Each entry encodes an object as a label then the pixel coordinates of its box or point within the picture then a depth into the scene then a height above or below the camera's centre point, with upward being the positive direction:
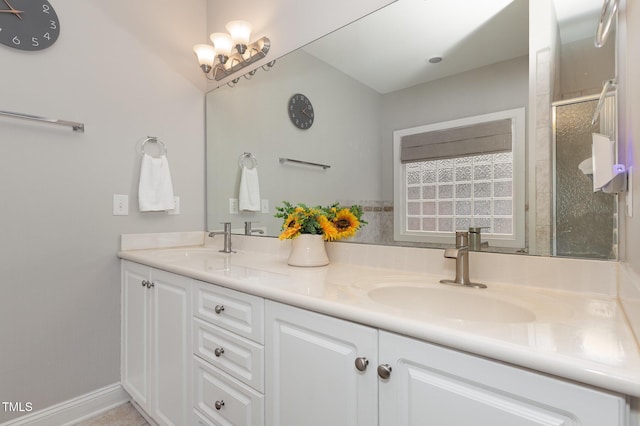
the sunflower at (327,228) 1.34 -0.06
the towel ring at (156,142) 1.86 +0.41
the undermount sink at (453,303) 0.88 -0.26
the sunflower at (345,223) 1.37 -0.04
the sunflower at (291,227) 1.35 -0.05
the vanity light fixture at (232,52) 1.82 +0.94
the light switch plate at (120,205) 1.76 +0.05
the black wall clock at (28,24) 1.44 +0.87
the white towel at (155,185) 1.82 +0.16
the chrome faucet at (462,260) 0.99 -0.14
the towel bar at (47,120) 1.43 +0.43
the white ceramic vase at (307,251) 1.36 -0.15
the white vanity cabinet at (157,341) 1.30 -0.56
